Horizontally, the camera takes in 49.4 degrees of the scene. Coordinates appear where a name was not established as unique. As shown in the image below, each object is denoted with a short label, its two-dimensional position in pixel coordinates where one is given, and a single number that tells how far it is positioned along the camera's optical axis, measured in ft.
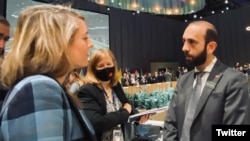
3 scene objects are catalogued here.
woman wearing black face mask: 5.10
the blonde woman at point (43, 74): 2.03
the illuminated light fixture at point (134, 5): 11.89
